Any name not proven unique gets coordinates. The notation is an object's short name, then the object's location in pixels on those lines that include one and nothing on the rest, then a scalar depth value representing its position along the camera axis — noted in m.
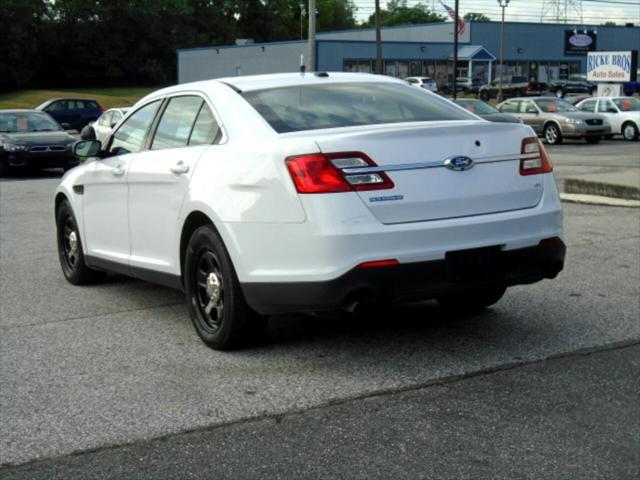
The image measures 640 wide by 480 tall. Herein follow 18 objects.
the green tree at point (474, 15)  170.90
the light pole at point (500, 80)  70.00
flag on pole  68.56
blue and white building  81.94
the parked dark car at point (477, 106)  27.33
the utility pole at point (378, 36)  48.04
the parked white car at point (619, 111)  32.22
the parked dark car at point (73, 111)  43.84
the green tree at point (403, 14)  163.50
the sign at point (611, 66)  42.41
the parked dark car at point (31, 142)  20.98
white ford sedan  5.18
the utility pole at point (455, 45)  54.20
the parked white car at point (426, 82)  67.93
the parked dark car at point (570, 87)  71.12
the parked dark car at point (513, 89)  74.12
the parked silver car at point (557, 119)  30.98
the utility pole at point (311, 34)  36.19
